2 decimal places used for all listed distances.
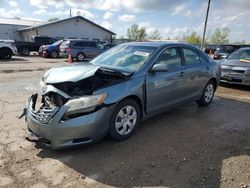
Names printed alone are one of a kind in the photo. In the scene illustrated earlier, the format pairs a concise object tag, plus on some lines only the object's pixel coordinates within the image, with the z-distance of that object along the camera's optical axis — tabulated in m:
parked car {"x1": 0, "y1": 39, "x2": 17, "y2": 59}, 13.70
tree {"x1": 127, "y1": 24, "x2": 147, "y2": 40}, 55.38
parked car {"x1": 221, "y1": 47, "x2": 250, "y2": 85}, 6.41
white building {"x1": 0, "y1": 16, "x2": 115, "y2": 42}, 25.97
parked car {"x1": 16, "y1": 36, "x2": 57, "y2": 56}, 17.95
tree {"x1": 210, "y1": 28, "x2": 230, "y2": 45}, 55.20
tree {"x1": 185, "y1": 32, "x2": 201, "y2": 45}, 51.98
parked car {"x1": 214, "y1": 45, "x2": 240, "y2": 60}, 12.32
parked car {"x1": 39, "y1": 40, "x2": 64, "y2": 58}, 16.61
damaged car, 2.62
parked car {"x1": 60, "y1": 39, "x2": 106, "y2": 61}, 14.69
